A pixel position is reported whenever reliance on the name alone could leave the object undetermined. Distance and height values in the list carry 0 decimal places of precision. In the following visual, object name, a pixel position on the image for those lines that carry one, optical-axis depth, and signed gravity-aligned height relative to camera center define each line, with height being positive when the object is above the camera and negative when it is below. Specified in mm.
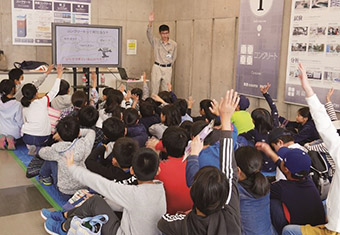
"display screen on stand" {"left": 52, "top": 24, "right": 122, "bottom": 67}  7059 +87
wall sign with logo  6039 +176
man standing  7926 -140
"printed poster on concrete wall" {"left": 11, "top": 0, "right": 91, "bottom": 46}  7852 +632
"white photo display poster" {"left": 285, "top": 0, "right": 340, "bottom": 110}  5211 +151
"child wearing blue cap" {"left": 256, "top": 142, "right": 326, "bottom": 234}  2383 -790
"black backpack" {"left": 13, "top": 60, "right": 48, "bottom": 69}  7654 -305
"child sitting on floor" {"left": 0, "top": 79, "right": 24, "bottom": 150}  5055 -859
